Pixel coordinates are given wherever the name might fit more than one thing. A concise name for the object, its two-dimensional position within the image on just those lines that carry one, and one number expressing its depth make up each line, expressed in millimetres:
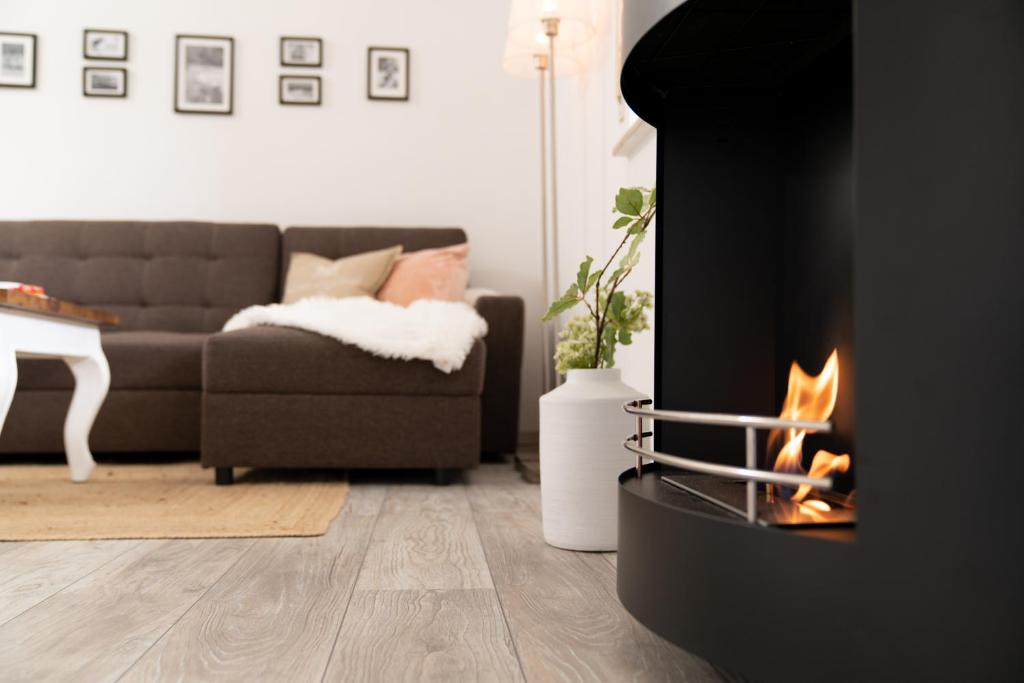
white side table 2074
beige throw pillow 3176
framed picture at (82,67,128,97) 3713
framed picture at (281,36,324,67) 3756
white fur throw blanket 2457
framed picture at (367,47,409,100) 3777
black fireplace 683
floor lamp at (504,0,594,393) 2664
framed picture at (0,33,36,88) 3691
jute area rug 1764
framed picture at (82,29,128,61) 3705
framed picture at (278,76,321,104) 3768
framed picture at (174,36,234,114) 3736
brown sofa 2459
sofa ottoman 2449
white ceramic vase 1535
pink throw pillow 3197
